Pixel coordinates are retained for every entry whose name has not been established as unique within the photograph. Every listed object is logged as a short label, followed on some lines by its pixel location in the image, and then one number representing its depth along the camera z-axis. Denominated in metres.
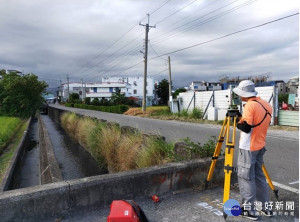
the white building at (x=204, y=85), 61.68
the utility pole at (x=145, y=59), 28.88
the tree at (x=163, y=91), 68.38
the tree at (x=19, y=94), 22.16
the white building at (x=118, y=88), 78.06
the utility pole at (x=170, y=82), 29.97
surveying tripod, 3.07
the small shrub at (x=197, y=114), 19.52
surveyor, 2.92
